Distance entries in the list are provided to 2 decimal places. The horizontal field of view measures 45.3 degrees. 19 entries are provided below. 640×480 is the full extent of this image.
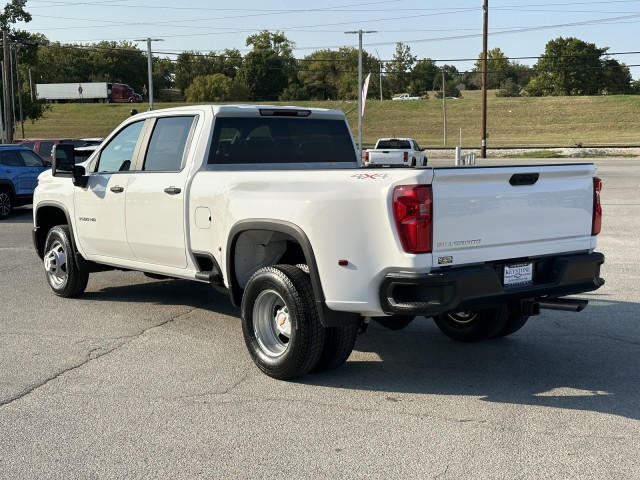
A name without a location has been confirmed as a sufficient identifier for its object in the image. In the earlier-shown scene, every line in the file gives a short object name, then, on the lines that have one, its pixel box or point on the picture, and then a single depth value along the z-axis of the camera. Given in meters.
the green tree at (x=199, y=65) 124.69
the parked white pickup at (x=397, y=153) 30.78
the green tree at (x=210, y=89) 105.19
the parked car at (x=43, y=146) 26.23
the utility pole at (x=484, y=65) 44.97
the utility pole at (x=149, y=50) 49.75
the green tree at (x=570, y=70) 110.62
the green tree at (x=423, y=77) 133.25
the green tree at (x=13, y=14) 45.88
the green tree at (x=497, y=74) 142.12
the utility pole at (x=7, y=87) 39.51
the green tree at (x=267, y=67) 123.75
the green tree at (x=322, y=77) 134.38
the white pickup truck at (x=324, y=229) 4.93
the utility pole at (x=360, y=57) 39.56
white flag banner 26.47
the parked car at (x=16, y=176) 17.86
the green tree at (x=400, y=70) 135.88
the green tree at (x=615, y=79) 111.44
